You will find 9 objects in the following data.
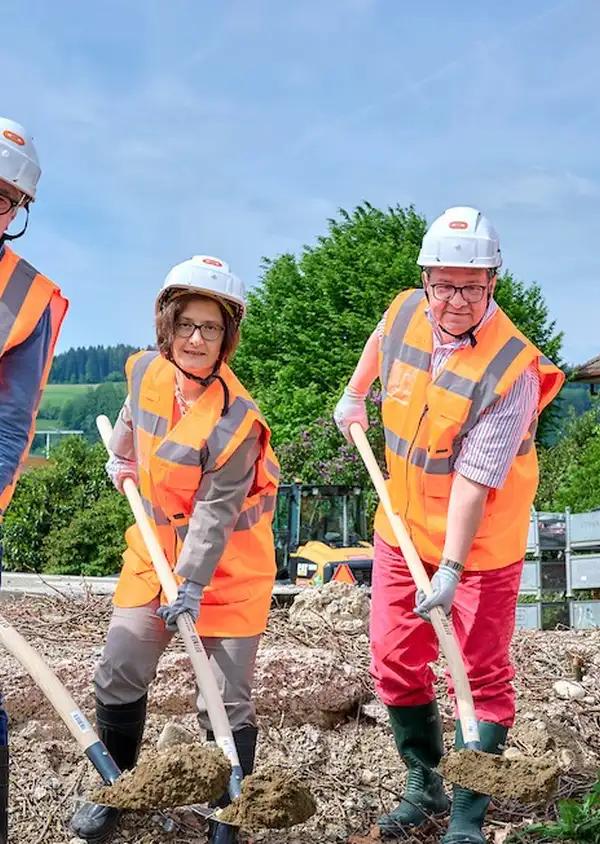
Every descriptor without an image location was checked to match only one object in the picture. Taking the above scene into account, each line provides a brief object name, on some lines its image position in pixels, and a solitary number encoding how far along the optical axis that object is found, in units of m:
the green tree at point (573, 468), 18.58
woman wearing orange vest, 3.56
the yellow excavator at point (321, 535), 12.18
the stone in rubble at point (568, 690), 5.18
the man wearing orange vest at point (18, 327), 3.23
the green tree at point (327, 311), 26.83
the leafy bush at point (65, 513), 17.92
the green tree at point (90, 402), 49.41
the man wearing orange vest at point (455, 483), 3.59
